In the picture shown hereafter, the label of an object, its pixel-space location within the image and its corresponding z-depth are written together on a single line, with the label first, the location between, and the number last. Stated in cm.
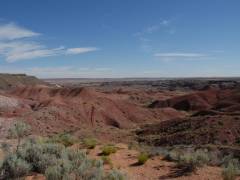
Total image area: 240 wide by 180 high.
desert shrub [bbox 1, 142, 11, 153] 818
